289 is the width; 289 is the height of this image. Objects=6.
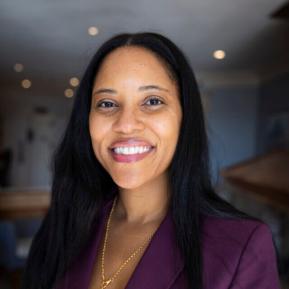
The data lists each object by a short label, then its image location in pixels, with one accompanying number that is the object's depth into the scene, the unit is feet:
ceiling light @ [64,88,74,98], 18.90
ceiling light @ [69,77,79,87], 16.10
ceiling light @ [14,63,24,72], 15.23
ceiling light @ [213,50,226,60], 13.32
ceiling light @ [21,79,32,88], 19.44
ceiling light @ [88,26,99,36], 10.80
